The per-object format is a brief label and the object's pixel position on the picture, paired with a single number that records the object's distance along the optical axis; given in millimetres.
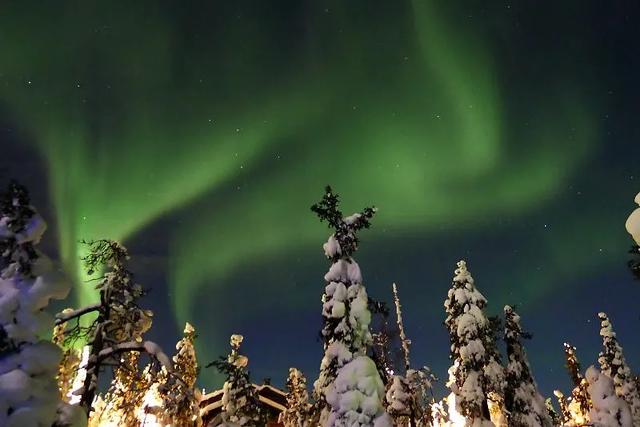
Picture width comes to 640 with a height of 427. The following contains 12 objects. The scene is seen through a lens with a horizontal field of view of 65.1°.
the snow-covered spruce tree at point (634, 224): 11008
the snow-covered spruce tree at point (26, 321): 9180
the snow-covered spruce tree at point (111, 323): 10672
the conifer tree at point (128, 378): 10972
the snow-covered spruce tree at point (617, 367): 37031
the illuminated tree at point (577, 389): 48350
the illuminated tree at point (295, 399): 45588
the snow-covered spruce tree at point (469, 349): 24125
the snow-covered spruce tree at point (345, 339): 17297
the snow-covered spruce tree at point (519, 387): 24875
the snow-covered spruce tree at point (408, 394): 27359
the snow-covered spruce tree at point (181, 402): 10992
